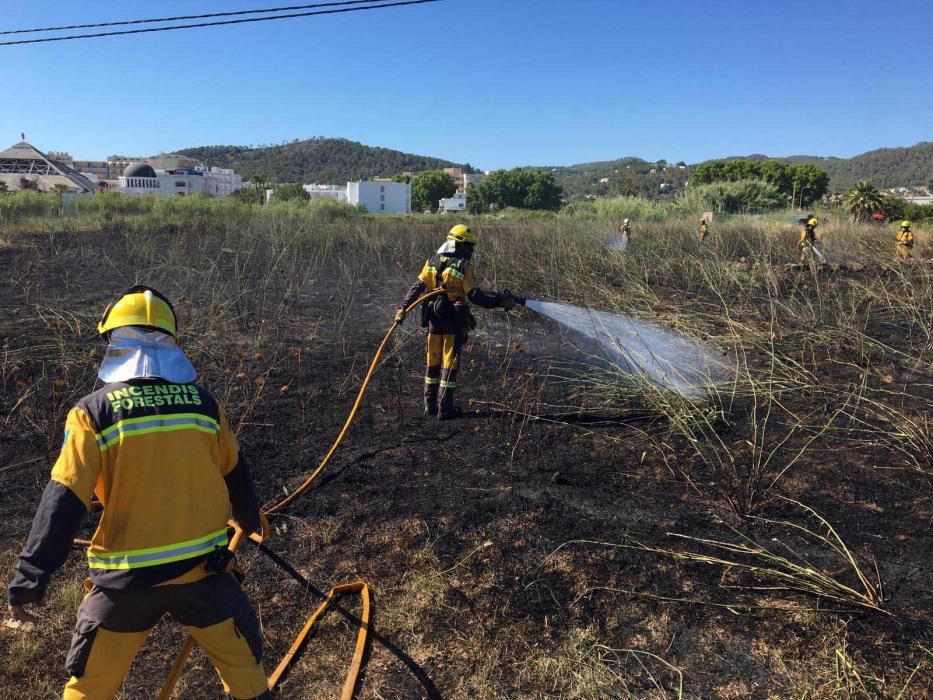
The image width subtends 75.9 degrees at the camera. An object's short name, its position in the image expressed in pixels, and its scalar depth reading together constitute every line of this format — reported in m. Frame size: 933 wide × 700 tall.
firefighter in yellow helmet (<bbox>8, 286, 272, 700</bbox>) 1.65
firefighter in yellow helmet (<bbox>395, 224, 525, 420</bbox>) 5.19
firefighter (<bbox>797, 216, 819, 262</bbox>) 13.31
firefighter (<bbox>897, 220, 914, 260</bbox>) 12.83
